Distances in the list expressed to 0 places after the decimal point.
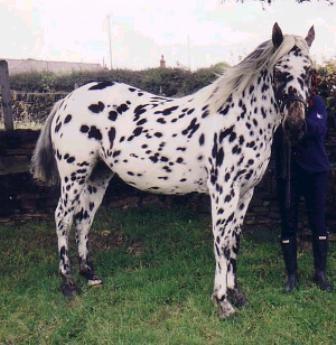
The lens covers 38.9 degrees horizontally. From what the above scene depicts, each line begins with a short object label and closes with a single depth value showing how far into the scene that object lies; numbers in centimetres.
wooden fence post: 677
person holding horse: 446
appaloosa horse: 408
